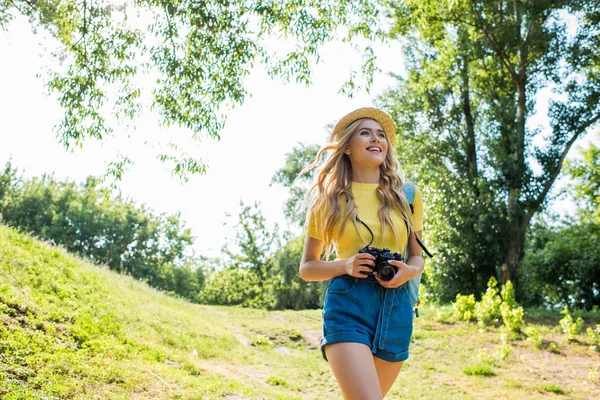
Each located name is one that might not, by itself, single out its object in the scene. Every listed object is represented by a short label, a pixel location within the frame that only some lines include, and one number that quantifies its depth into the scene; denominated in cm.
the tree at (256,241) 3784
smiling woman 246
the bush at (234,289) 3778
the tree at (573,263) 1831
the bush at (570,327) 1030
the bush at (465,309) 1280
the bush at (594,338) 969
